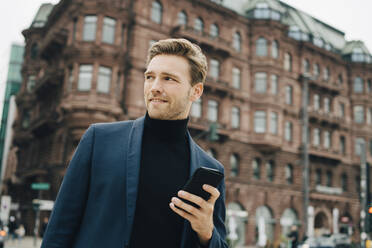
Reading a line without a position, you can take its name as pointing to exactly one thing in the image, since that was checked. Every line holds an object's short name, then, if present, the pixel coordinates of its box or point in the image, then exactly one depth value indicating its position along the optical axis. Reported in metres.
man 2.12
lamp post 26.50
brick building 27.33
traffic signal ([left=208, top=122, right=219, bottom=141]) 19.20
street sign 20.48
